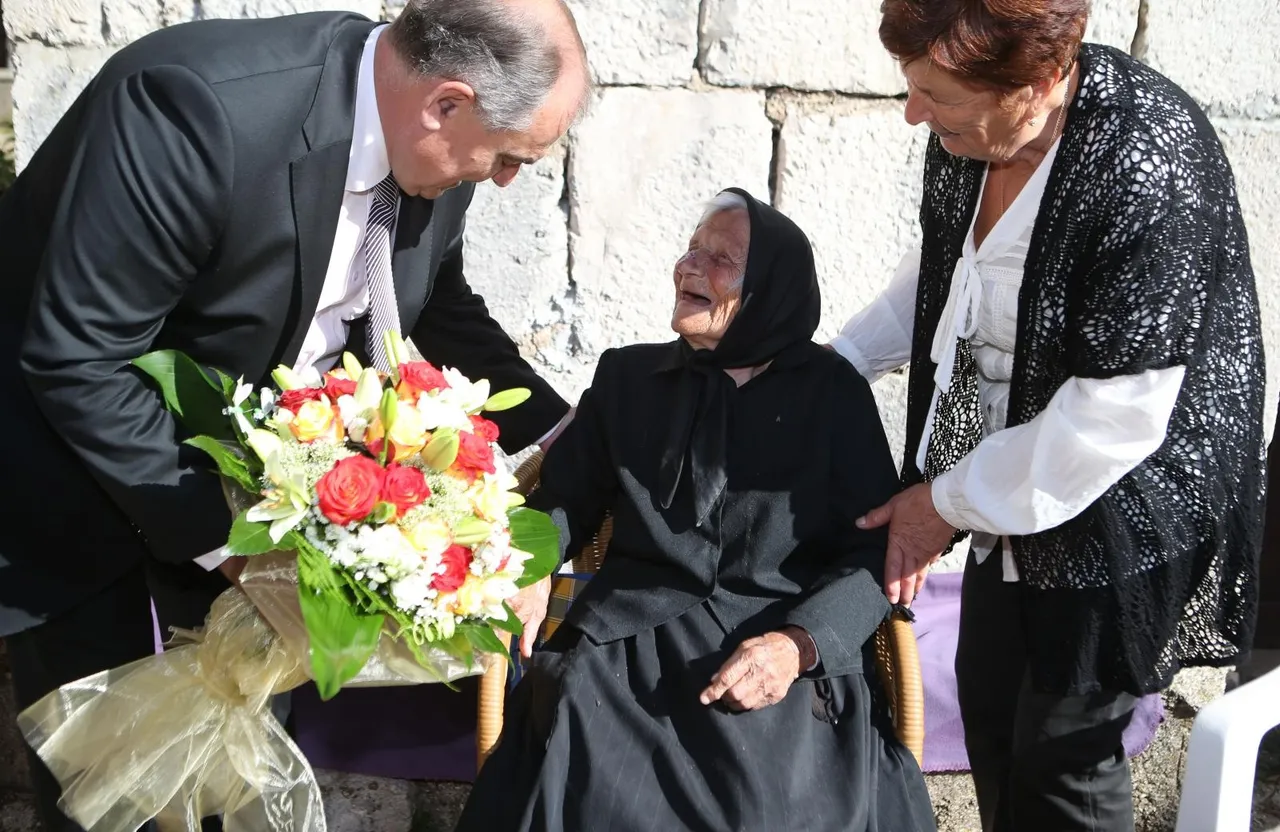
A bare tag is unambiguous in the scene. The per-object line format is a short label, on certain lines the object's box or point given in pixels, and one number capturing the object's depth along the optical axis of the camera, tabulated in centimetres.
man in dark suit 199
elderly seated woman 230
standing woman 202
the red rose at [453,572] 198
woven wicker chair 251
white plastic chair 187
